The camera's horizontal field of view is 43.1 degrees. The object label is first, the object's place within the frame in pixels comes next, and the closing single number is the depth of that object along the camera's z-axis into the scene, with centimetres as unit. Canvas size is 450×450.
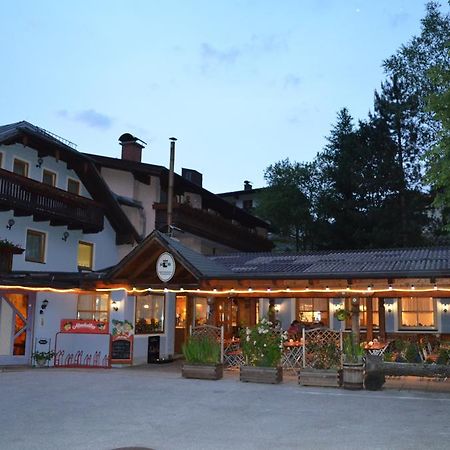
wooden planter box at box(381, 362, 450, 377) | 1243
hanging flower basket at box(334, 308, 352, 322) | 1559
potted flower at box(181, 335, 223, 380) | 1411
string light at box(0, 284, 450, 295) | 1515
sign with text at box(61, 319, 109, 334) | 1784
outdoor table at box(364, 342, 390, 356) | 1571
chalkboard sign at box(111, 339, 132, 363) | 1728
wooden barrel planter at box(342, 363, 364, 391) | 1250
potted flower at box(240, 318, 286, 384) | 1352
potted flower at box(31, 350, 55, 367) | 1747
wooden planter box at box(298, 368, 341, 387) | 1280
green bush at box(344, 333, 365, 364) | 1277
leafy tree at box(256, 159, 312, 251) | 3823
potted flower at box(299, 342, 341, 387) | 1283
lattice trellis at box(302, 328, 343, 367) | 1341
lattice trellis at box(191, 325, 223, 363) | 1487
